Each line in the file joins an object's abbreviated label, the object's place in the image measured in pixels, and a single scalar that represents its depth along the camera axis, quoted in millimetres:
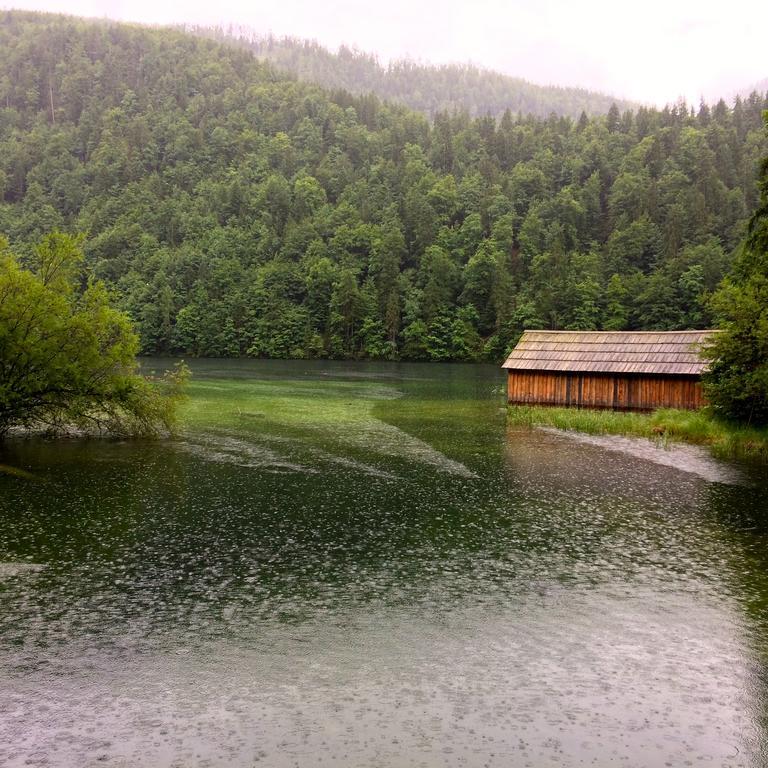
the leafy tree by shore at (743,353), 36156
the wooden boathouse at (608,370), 47259
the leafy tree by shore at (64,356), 31781
